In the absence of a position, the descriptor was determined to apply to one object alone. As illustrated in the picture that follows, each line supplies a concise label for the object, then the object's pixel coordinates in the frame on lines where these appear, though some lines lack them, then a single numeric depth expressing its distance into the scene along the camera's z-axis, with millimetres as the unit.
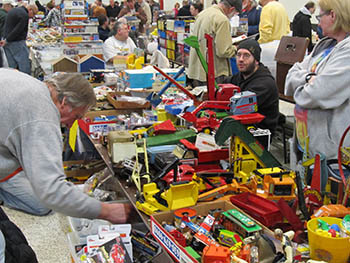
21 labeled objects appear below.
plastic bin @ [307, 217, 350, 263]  1338
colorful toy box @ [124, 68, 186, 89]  4312
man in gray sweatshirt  1631
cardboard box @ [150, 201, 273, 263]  1561
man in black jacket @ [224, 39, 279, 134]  3250
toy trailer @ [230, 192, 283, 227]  1719
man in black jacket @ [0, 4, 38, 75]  7461
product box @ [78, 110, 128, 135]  3225
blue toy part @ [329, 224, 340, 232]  1402
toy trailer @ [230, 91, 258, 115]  2547
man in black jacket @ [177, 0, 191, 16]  11059
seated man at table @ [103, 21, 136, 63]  6203
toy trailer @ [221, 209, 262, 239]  1633
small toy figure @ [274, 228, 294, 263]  1364
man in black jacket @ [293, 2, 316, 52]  6562
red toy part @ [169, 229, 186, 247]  1665
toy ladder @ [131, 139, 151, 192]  2168
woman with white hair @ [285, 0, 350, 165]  2201
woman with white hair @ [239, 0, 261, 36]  7430
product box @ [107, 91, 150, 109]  3805
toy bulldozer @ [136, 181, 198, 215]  1854
